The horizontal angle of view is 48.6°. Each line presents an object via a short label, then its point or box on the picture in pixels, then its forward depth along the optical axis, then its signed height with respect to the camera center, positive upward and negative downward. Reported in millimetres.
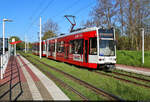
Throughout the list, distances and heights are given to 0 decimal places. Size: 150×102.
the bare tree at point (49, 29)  47244 +5960
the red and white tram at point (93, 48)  11891 +139
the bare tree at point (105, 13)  23984 +5429
